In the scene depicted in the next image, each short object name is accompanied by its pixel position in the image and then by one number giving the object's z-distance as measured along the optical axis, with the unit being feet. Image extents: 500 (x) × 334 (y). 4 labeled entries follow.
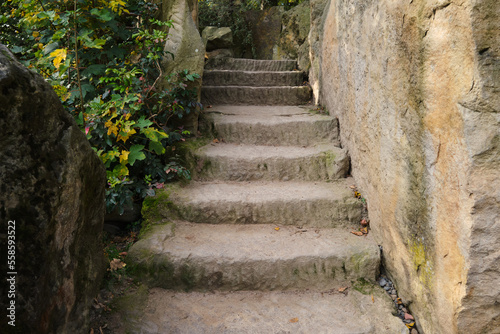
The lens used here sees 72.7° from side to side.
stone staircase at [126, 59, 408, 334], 7.29
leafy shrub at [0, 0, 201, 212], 9.25
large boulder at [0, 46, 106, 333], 4.29
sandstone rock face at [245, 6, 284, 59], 26.43
